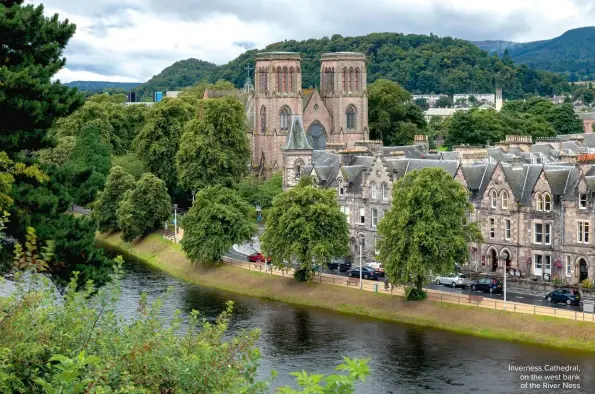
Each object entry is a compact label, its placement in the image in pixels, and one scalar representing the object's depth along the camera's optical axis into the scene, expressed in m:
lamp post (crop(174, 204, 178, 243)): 100.23
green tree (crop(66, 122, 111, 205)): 117.38
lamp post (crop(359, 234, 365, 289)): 71.94
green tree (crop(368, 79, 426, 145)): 144.38
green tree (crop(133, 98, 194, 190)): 119.38
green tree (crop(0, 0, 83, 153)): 39.38
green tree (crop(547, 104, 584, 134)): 173.00
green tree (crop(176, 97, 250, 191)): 109.25
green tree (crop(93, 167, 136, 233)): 106.81
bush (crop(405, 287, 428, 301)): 66.81
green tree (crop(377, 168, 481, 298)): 65.12
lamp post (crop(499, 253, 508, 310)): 73.29
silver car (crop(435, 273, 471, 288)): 70.75
